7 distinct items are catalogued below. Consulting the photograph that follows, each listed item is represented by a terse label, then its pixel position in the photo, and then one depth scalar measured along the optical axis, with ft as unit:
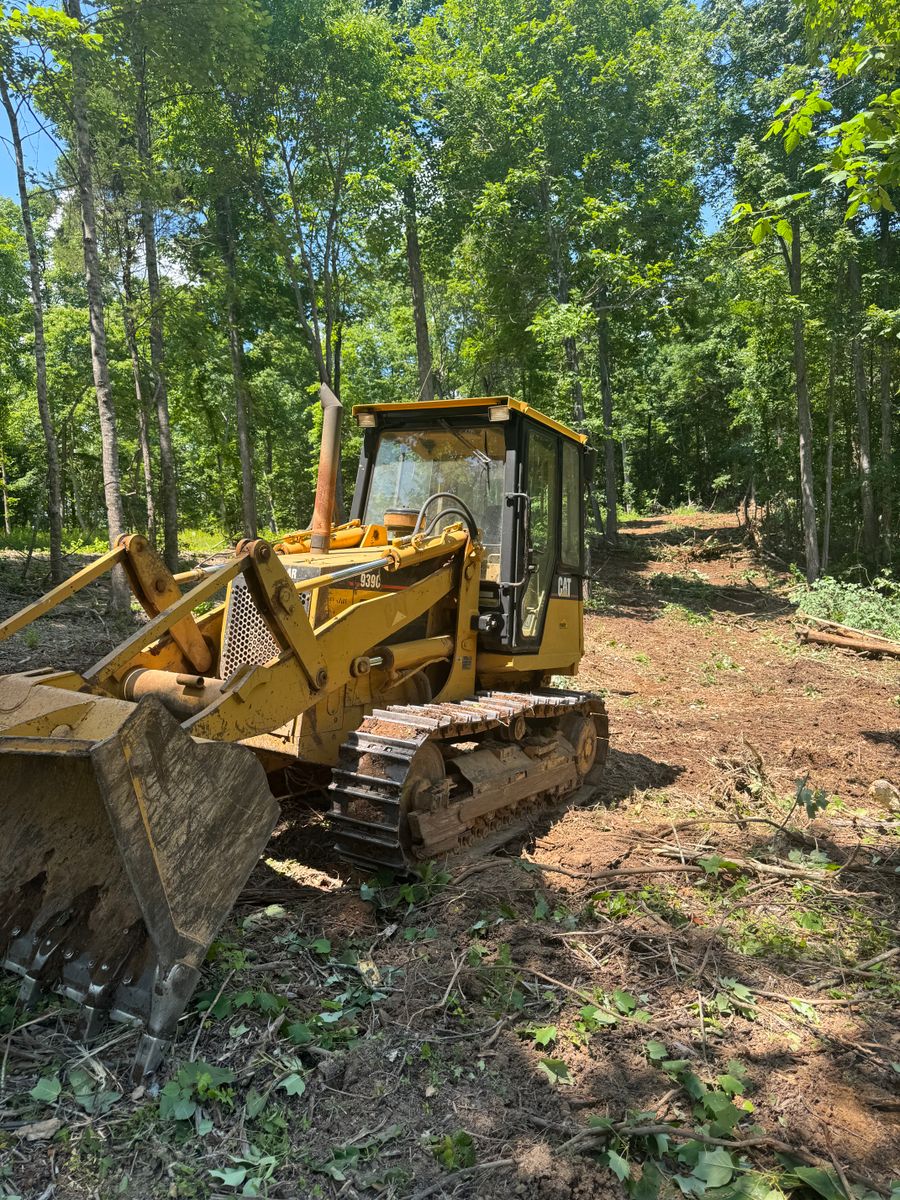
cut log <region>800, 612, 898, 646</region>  42.69
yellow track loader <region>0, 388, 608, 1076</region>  9.52
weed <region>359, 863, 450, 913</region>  13.24
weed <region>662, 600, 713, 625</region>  53.24
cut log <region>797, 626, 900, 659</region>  40.78
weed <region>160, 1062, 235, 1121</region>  8.33
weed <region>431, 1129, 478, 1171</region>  8.02
